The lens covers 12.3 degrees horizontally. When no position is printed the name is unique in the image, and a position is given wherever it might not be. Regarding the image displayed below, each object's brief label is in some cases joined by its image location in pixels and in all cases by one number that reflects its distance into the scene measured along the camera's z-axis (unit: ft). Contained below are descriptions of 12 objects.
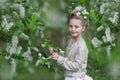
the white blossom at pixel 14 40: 24.56
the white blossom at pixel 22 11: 24.39
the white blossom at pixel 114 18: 24.50
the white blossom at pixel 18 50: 24.93
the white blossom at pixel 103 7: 25.07
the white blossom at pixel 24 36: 24.59
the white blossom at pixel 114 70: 26.96
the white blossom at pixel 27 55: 25.16
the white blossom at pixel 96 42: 25.11
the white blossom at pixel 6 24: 24.11
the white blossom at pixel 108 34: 24.63
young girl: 19.27
